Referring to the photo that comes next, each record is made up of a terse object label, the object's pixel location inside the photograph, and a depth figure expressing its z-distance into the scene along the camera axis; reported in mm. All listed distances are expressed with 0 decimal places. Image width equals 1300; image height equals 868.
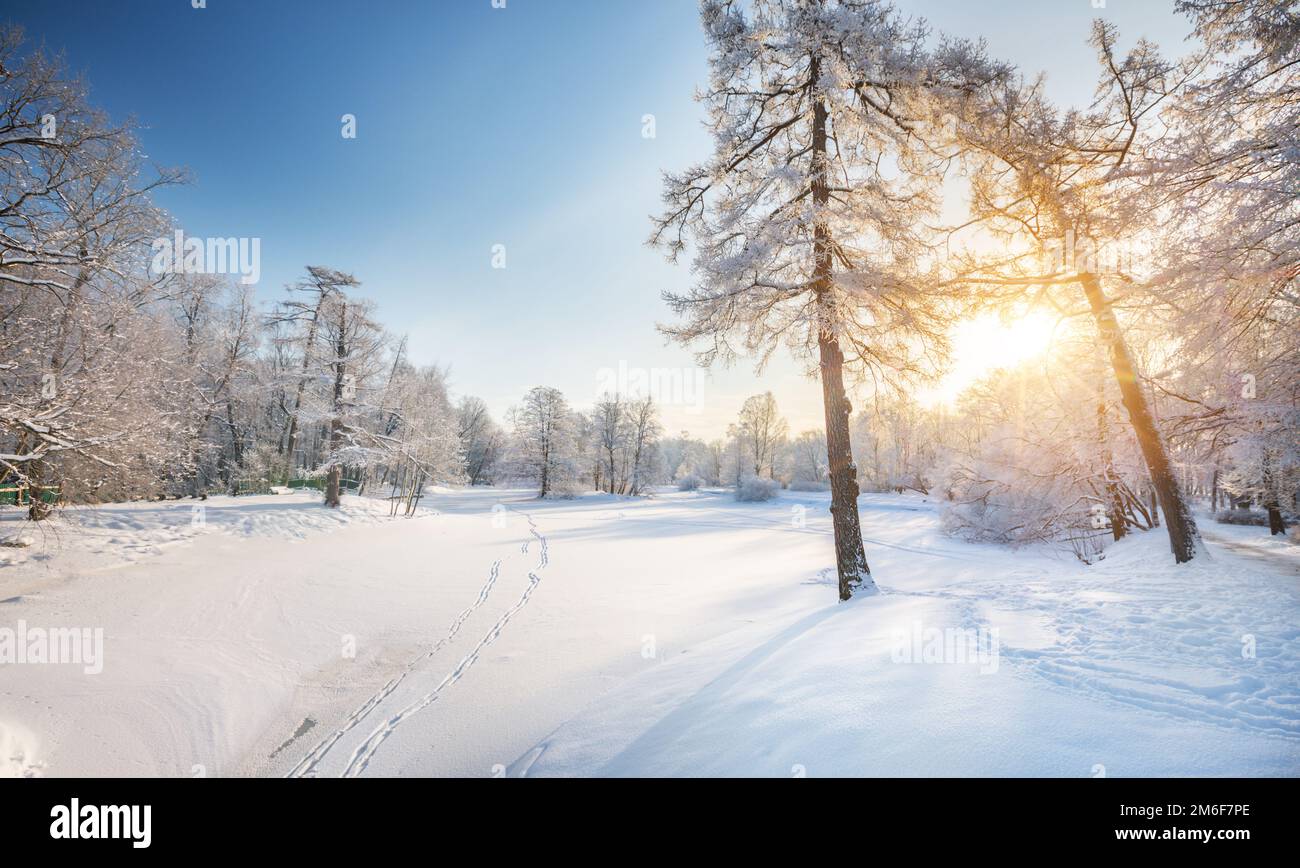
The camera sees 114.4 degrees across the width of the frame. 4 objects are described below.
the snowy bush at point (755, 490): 38225
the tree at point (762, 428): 54906
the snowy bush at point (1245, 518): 21422
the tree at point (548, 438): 43062
